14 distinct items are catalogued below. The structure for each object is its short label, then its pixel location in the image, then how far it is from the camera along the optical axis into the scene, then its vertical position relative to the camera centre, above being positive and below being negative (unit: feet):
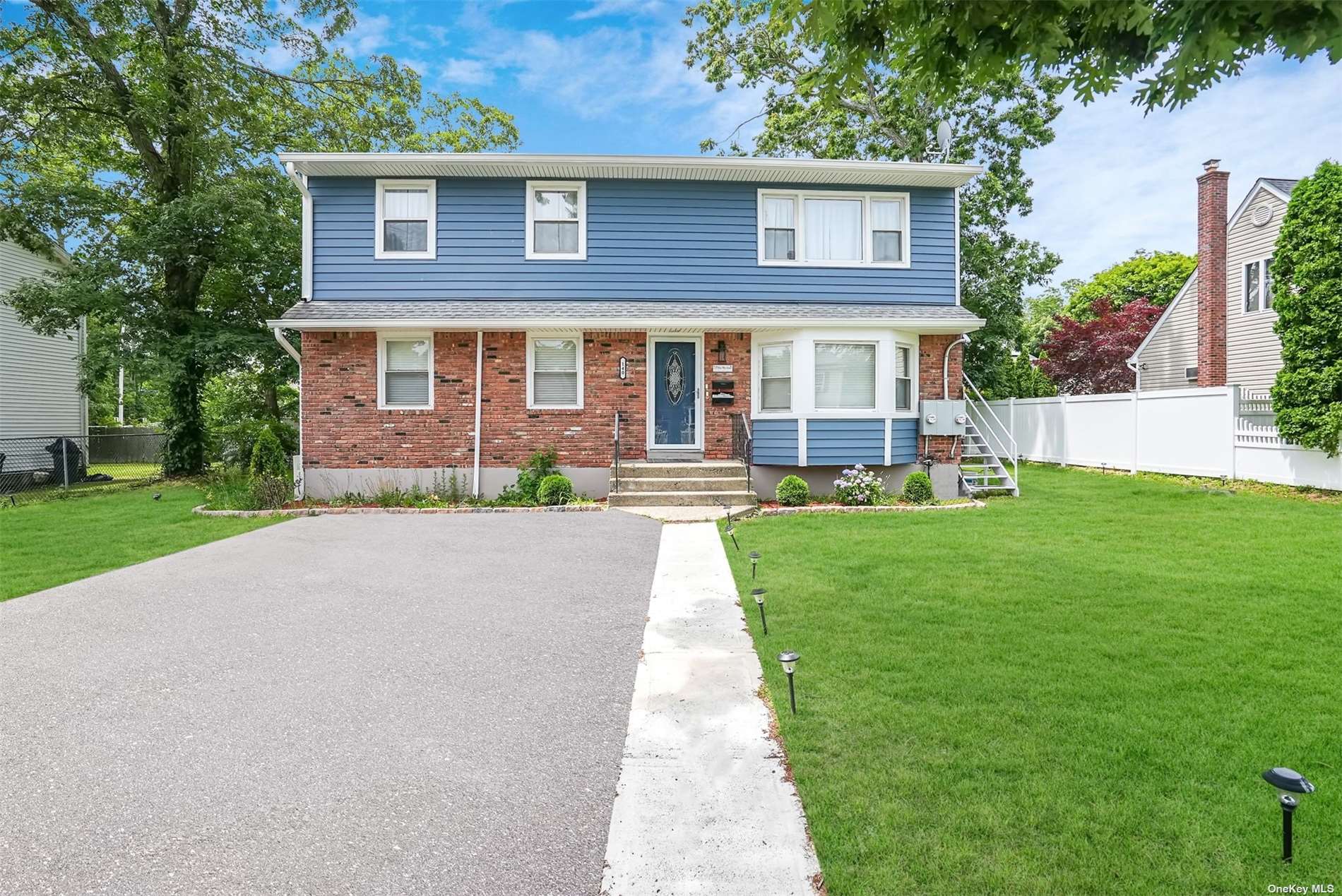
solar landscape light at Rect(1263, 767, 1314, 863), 6.64 -3.51
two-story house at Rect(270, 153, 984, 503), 37.70 +7.81
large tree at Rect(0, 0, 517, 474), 45.52 +20.85
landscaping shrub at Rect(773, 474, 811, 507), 34.99 -2.60
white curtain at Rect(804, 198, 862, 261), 40.93 +13.85
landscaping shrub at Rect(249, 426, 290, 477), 36.99 -0.84
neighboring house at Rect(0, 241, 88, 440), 52.49 +5.74
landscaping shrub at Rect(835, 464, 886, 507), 35.29 -2.40
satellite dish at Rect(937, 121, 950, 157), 40.51 +20.38
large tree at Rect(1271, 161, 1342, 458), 35.09 +7.69
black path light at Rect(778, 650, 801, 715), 10.64 -3.60
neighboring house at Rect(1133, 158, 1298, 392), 57.11 +14.89
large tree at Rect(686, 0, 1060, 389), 64.95 +33.08
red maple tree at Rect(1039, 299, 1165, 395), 78.23 +11.96
